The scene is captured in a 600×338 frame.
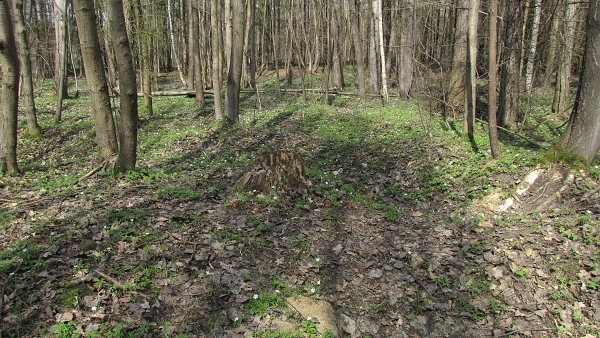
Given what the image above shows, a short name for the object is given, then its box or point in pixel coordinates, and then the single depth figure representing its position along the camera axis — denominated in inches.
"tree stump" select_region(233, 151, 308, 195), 289.9
